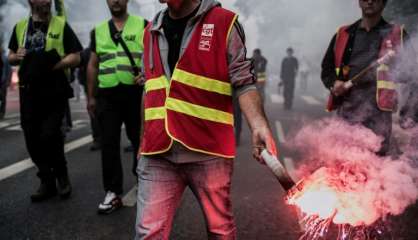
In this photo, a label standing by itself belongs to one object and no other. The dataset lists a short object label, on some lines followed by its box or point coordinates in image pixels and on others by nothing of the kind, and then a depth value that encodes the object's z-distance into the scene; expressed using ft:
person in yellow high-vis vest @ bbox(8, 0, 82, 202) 15.25
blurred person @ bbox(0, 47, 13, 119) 37.41
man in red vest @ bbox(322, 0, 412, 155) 13.14
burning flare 8.66
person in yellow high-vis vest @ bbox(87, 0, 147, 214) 14.69
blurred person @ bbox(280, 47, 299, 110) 49.90
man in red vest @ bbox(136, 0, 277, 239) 7.97
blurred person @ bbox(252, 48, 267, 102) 40.06
